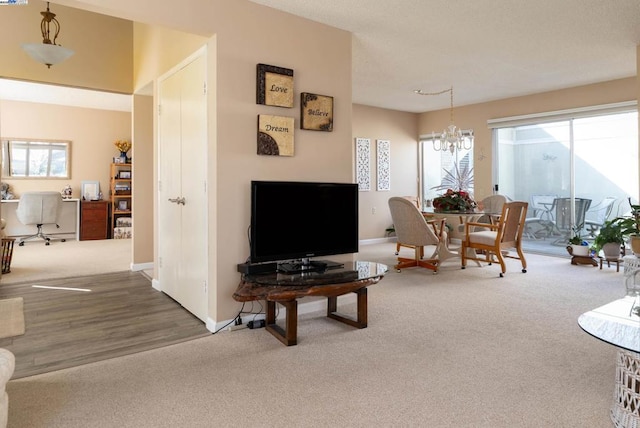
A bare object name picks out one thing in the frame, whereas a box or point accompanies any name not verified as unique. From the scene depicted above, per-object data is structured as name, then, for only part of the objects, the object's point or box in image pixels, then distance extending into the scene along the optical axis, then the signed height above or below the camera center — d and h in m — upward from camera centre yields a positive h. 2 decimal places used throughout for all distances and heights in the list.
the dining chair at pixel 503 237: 4.89 -0.27
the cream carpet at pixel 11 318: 1.94 -0.55
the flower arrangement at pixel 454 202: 5.34 +0.17
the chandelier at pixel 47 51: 3.91 +1.61
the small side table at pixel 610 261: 5.09 -0.60
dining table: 5.24 -0.03
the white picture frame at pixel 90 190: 8.33 +0.51
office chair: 7.06 +0.12
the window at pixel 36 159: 7.64 +1.09
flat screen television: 2.92 -0.04
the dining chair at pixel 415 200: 7.00 +0.26
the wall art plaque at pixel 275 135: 3.09 +0.62
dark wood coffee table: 2.62 -0.49
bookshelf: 8.32 +0.32
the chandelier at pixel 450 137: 5.84 +1.13
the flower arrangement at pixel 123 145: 8.49 +1.46
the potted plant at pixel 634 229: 4.25 -0.16
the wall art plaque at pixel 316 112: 3.31 +0.86
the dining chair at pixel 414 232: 4.88 -0.22
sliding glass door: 5.73 +0.66
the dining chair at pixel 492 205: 6.23 +0.15
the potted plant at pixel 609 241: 5.20 -0.34
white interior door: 3.17 +0.24
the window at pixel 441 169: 7.59 +0.89
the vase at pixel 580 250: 5.48 -0.48
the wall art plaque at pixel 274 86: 3.08 +0.99
